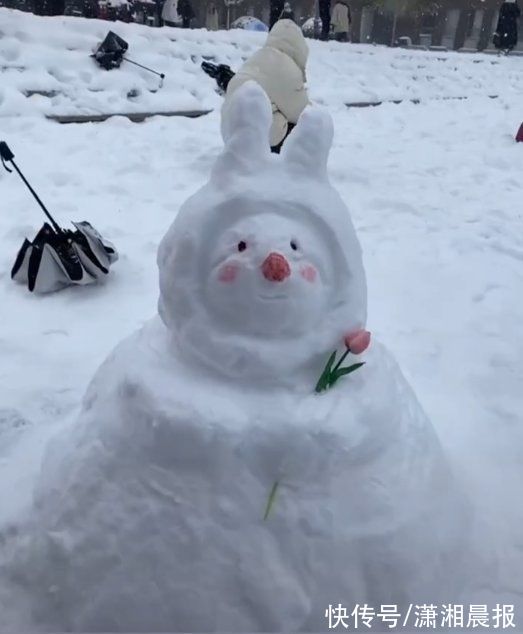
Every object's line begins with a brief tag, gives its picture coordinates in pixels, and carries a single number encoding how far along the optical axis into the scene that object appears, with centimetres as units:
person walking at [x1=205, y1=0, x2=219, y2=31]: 1847
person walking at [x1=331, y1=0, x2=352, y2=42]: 1712
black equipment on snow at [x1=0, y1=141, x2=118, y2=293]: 417
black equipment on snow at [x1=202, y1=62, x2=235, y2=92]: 824
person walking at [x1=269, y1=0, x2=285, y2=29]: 1482
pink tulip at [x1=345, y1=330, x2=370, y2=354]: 199
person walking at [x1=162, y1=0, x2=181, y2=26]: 1462
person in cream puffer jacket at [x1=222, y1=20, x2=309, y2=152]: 603
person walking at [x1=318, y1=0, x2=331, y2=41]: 1556
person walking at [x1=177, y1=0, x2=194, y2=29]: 1557
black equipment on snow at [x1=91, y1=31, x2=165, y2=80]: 938
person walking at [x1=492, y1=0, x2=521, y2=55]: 1891
